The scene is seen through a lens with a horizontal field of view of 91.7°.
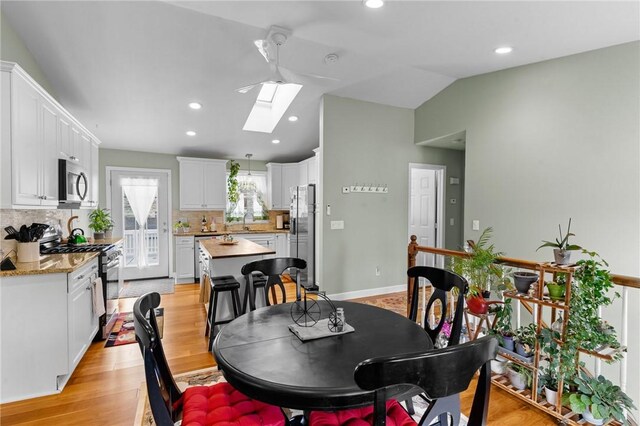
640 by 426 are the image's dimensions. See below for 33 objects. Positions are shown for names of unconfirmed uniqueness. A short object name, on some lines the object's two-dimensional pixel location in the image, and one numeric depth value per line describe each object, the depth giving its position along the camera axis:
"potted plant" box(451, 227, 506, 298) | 2.53
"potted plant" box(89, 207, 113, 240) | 4.45
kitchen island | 3.43
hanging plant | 6.27
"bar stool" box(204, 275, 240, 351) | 2.98
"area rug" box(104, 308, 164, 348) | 3.29
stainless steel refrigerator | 5.23
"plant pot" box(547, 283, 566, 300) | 2.20
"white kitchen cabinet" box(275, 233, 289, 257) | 6.55
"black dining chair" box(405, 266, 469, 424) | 1.92
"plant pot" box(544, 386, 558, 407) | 2.16
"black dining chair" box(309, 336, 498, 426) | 0.85
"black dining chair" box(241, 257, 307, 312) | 2.39
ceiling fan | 2.91
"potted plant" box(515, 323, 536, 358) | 2.37
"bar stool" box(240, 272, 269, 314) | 3.28
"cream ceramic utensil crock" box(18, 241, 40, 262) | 2.59
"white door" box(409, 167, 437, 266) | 5.64
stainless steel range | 3.33
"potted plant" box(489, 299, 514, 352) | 2.49
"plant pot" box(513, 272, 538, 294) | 2.45
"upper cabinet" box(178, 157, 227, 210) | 6.04
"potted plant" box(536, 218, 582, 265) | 2.20
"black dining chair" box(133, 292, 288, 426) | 1.17
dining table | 1.11
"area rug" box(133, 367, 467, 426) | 2.12
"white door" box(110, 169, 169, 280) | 5.79
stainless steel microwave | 3.09
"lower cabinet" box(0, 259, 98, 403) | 2.26
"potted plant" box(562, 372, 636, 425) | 1.96
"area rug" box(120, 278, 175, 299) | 5.12
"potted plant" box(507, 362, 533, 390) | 2.34
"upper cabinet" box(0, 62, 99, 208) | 2.23
